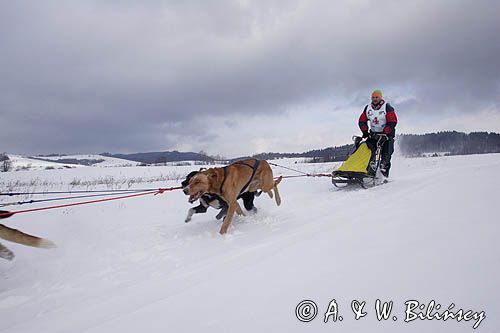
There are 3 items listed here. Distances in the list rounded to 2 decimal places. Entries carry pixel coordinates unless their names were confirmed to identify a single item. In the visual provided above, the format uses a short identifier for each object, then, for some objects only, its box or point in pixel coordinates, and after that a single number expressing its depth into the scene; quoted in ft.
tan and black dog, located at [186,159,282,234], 14.01
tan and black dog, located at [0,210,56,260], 9.24
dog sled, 22.38
